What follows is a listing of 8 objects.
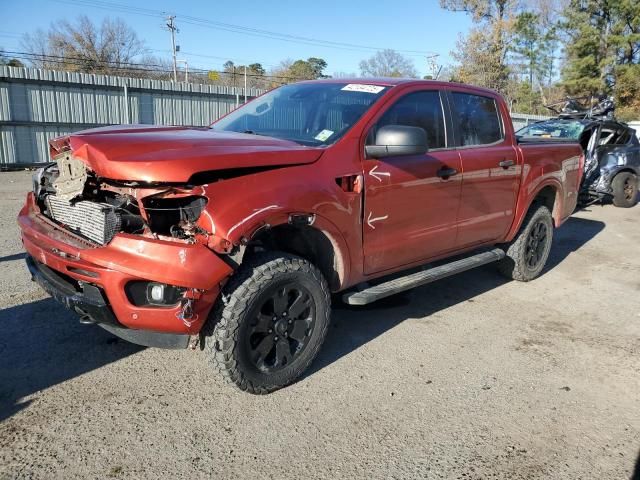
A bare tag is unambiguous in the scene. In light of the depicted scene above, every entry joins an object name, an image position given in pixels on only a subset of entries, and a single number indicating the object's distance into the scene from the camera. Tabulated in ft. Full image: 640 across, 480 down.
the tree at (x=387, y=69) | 164.45
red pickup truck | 8.83
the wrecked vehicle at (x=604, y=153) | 34.35
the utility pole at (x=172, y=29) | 159.26
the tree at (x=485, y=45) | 117.60
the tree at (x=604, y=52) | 116.57
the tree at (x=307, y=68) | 179.01
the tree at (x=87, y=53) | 128.16
